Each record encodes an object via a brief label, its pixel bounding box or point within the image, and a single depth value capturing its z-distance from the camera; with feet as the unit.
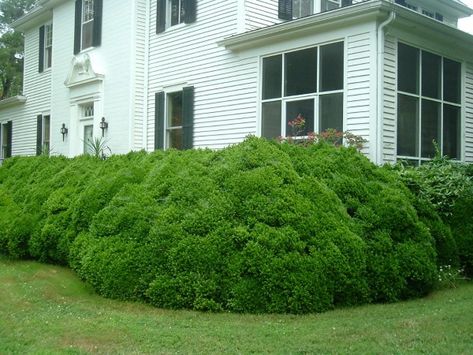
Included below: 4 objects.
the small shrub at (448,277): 25.54
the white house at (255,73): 35.96
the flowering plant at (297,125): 38.16
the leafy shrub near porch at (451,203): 27.14
